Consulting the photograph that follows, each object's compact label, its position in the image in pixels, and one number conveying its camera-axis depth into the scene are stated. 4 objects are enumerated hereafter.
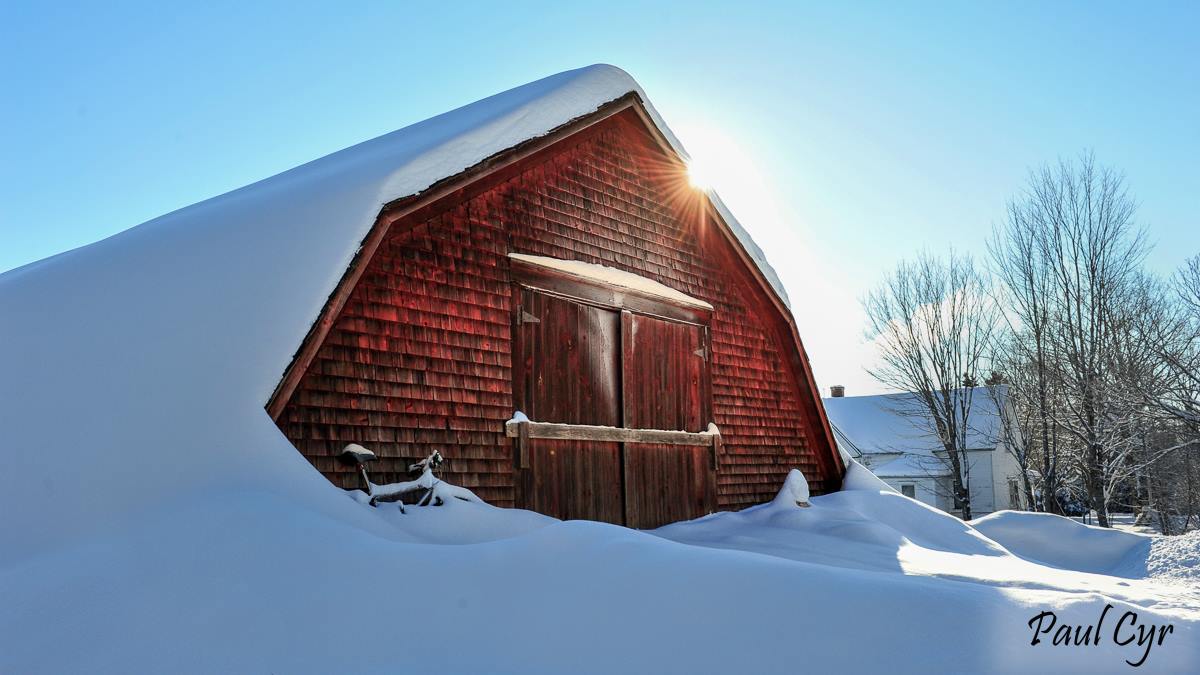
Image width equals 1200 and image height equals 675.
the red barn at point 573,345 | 6.86
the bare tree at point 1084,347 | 23.83
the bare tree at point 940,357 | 27.64
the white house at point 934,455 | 32.03
